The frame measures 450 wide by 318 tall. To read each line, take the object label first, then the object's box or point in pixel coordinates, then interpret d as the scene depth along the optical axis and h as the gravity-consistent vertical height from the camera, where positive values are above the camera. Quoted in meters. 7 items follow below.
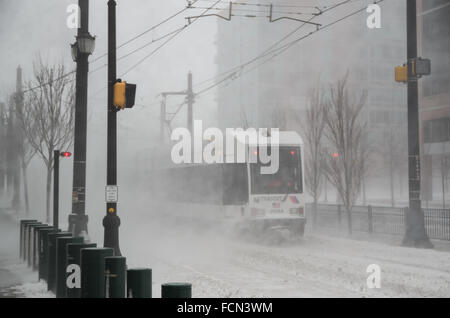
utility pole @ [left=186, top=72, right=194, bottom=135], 31.67 +4.39
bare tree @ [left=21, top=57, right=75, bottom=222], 24.17 +3.84
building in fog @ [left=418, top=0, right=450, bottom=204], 43.56 +7.41
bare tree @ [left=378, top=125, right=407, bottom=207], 50.61 +3.47
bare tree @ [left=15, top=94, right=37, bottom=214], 30.20 +2.97
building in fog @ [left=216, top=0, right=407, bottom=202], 71.38 +15.09
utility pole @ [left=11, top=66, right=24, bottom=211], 34.28 +2.50
